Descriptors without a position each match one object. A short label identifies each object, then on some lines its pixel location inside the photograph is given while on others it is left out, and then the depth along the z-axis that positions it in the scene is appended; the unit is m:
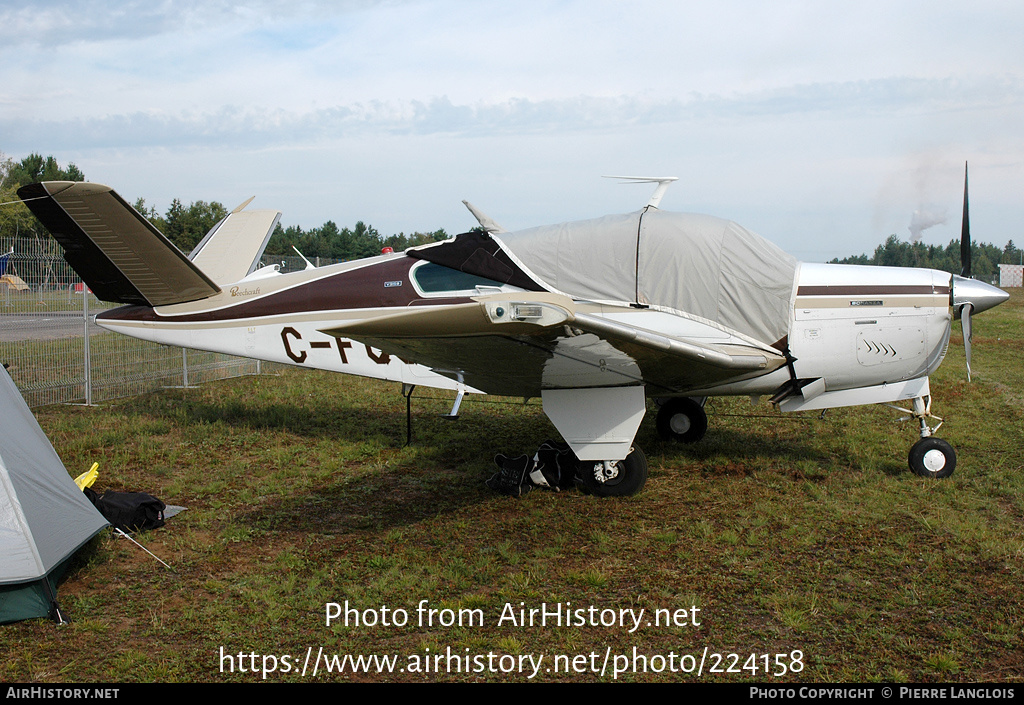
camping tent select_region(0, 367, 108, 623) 3.99
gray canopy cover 6.24
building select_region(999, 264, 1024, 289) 64.18
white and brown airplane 5.76
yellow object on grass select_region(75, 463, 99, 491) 5.47
